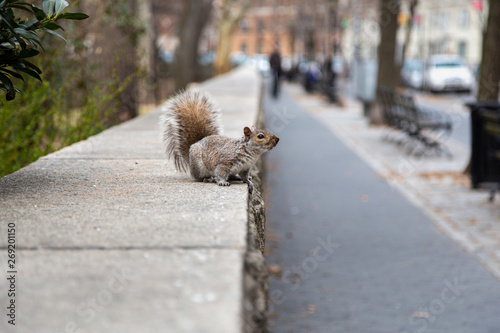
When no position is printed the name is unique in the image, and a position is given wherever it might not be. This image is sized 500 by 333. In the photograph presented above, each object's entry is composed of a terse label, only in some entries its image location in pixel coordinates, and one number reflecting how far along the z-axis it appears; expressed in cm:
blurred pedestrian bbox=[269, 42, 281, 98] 3076
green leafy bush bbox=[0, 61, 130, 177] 602
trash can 955
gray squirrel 383
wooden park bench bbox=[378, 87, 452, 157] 1422
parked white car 3669
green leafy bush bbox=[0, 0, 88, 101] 311
